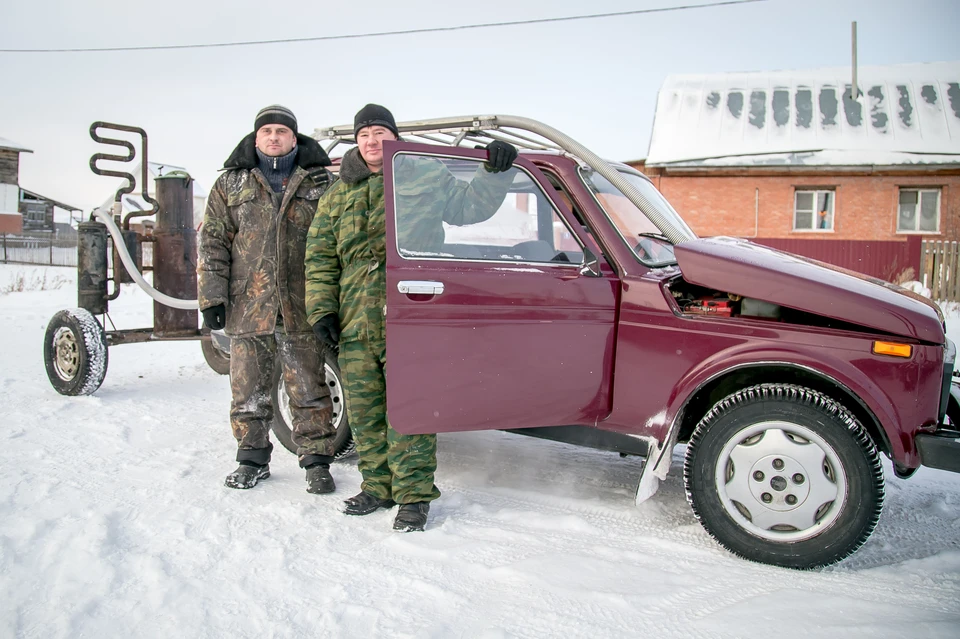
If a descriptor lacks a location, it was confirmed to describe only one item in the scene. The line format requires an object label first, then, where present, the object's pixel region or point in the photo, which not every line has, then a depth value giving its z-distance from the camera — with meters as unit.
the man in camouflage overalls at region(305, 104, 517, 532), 3.31
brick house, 17.98
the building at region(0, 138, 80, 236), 38.91
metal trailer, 5.96
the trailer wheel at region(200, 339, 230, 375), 6.89
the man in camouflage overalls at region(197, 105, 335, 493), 3.84
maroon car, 2.83
